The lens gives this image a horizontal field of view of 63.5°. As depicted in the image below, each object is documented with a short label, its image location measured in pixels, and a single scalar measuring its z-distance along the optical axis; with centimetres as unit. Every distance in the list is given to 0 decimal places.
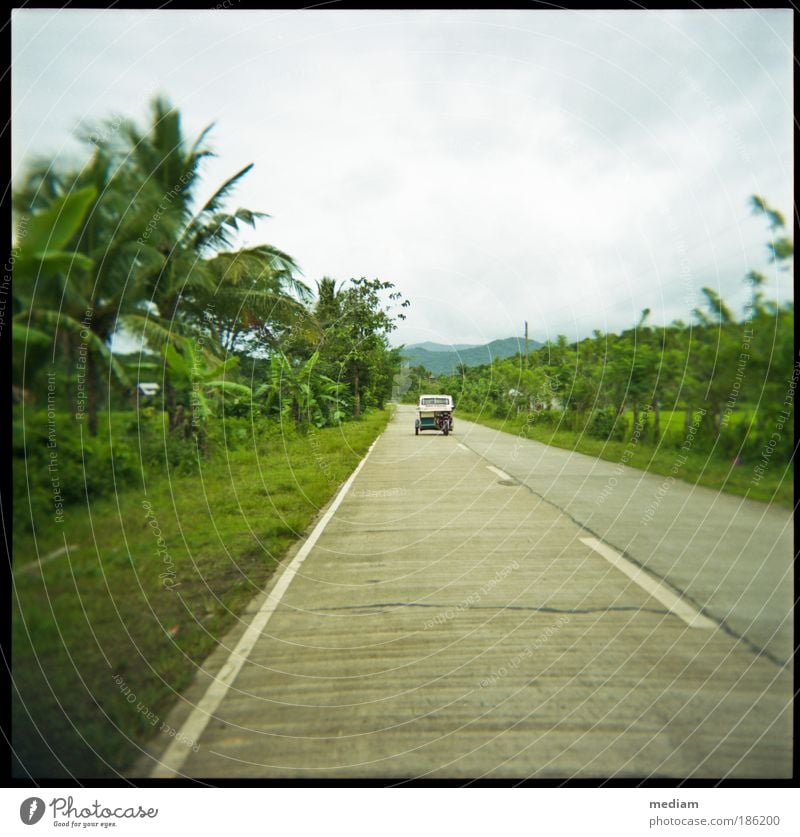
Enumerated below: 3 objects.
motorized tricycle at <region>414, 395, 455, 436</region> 2569
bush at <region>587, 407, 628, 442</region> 1567
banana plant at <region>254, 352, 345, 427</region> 1709
